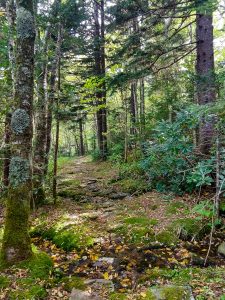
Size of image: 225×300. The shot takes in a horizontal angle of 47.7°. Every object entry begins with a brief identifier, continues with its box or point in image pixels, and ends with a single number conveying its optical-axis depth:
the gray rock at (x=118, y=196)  7.97
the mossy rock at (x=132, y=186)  8.17
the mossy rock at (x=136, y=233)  5.16
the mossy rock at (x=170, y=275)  3.84
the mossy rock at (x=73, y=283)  3.73
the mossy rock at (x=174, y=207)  6.23
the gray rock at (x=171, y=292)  3.39
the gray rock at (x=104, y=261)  4.42
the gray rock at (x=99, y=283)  3.72
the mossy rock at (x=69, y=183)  9.77
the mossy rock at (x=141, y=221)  5.78
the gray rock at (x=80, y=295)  3.47
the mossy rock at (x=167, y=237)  5.02
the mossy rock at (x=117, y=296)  3.45
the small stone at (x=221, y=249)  4.56
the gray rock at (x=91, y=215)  6.38
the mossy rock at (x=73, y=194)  8.24
